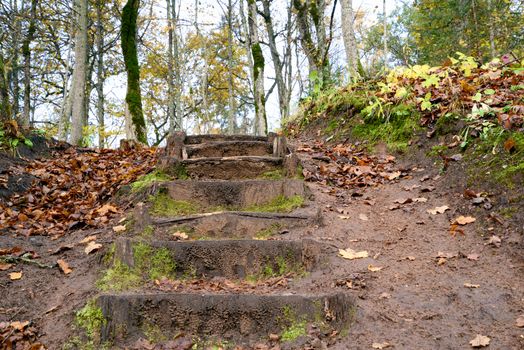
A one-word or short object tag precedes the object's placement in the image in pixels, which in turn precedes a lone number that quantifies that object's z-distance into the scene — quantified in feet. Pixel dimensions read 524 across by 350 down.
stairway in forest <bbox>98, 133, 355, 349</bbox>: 10.17
